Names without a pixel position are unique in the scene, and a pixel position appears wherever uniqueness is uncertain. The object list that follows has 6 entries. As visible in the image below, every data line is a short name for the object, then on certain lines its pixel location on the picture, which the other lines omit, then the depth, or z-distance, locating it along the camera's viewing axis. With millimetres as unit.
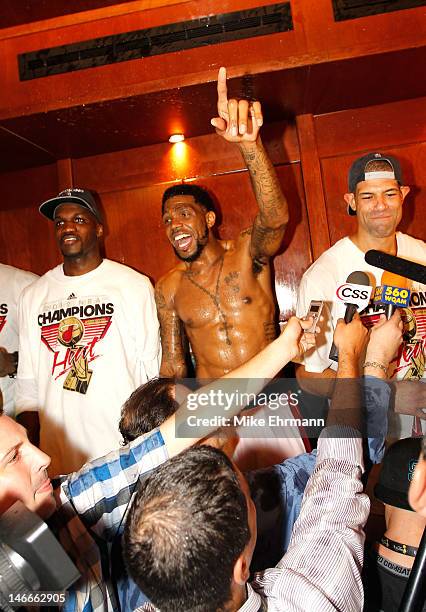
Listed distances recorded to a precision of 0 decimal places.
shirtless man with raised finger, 2760
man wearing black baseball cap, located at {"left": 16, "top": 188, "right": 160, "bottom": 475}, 2633
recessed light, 3397
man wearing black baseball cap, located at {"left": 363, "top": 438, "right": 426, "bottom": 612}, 1468
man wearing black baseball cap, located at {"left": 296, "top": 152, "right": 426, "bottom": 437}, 2438
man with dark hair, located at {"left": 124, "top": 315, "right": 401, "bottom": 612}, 919
